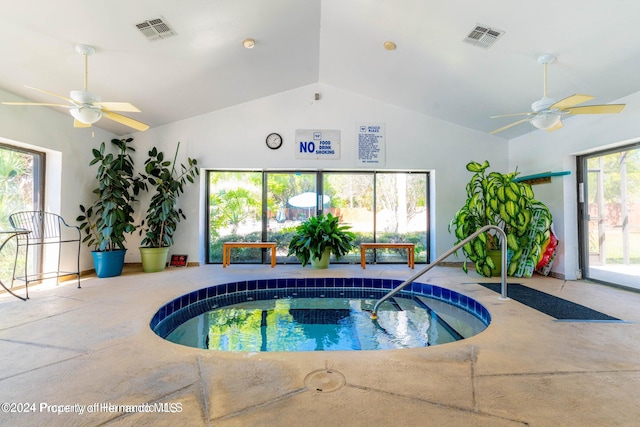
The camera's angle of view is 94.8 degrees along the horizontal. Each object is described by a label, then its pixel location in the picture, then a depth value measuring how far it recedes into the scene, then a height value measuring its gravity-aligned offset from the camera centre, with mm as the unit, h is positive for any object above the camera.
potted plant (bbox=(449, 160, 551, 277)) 4305 +0
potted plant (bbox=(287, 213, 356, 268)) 5031 -381
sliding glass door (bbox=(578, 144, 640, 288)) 3875 +57
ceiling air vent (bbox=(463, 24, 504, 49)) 3137 +2016
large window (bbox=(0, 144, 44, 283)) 3758 +416
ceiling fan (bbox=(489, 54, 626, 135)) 2986 +1160
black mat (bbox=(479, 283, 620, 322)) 2748 -910
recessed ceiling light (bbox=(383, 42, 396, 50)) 3828 +2280
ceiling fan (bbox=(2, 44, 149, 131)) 2928 +1149
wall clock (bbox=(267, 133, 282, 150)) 5520 +1461
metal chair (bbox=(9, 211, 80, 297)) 3750 -135
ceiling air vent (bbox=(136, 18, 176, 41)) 3075 +2048
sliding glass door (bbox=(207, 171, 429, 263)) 5758 +233
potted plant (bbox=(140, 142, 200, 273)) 4906 +62
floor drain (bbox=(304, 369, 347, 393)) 1601 -920
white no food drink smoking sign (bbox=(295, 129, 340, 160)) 5547 +1410
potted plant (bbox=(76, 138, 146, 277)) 4480 +39
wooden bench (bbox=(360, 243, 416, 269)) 5242 -505
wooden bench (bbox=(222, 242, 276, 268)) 5215 -490
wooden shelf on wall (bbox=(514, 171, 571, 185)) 4435 +675
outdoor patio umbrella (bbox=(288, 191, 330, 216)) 5777 +369
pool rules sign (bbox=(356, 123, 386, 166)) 5578 +1420
